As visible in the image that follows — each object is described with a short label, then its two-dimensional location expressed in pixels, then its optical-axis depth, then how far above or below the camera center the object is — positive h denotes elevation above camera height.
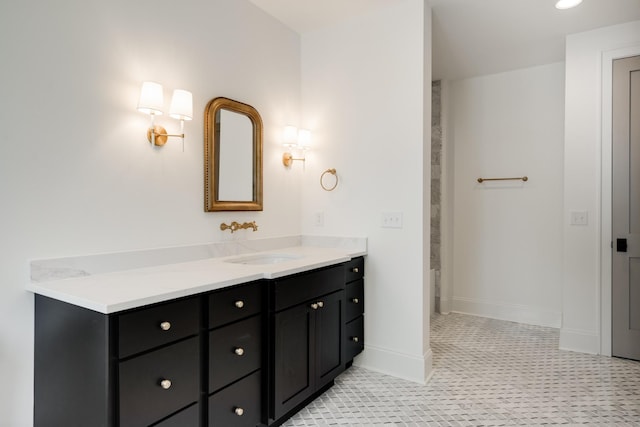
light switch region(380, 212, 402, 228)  2.59 -0.05
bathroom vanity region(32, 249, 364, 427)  1.26 -0.57
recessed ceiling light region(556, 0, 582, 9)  2.48 +1.45
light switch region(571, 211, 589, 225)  2.98 -0.04
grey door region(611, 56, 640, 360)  2.80 +0.03
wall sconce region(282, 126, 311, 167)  2.80 +0.57
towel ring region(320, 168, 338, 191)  2.88 +0.29
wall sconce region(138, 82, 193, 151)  1.83 +0.56
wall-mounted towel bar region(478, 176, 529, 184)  3.71 +0.36
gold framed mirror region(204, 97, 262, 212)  2.27 +0.38
